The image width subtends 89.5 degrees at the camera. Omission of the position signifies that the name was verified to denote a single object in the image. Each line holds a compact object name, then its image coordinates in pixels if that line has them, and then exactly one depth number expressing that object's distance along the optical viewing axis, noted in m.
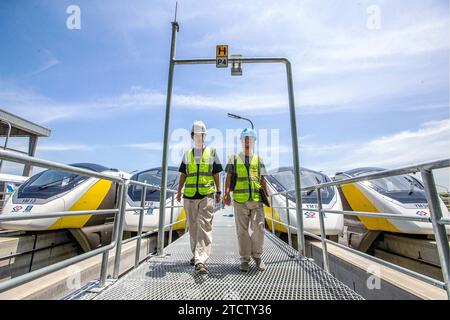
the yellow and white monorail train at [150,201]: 6.23
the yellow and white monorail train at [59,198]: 5.05
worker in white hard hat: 2.88
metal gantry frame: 3.72
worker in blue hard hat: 2.92
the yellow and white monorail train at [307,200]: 5.72
